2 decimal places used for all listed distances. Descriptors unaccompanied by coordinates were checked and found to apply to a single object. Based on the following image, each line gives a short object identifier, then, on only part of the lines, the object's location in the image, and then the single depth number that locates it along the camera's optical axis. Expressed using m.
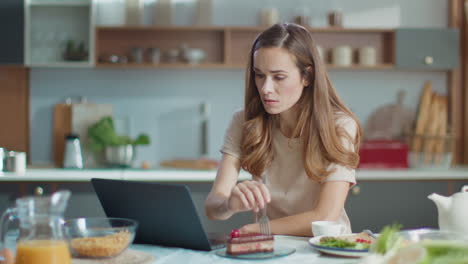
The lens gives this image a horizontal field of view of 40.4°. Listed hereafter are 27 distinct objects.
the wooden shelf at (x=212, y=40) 4.13
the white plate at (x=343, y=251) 1.47
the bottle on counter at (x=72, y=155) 3.83
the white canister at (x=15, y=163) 3.65
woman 2.06
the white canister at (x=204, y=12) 4.11
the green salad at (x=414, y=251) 1.09
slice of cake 1.52
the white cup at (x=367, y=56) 4.10
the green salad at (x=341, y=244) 1.50
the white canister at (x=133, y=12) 4.09
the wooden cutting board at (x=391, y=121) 4.18
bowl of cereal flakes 1.45
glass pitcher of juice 1.19
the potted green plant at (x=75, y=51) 3.96
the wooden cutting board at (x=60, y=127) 4.09
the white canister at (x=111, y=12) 4.14
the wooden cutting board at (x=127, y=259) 1.45
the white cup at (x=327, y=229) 1.67
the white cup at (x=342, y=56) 4.08
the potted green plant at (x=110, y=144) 3.86
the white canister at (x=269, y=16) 4.10
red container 3.86
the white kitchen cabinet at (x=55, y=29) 4.06
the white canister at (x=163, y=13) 4.10
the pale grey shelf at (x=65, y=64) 3.92
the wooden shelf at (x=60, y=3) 3.95
